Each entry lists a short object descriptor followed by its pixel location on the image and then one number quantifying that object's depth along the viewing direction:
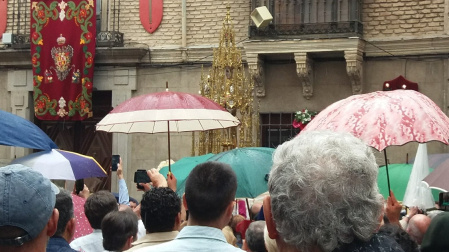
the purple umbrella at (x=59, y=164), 8.47
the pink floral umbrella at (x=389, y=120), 5.81
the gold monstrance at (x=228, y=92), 15.02
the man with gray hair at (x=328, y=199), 2.58
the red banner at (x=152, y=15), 18.50
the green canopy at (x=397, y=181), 10.34
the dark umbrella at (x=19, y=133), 7.33
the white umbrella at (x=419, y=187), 8.40
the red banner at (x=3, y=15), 19.61
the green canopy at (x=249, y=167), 9.22
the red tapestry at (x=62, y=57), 18.52
